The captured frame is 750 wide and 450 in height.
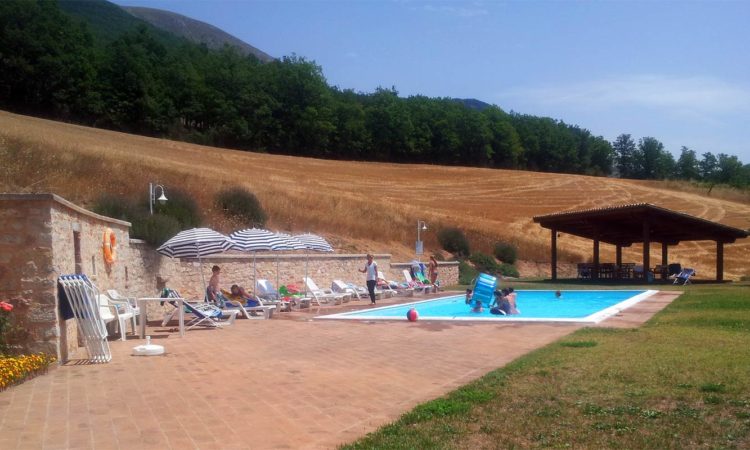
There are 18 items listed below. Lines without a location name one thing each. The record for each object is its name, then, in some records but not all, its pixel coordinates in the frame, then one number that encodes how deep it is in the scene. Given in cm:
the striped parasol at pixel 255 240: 1552
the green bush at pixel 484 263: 3488
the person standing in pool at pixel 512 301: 1594
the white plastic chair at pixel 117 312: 1076
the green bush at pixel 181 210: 2061
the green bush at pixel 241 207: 2622
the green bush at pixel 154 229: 1598
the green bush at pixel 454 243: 3609
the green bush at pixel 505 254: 3859
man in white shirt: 1856
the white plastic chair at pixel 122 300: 1149
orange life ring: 1202
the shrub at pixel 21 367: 716
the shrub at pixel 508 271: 3534
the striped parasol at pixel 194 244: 1447
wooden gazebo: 2728
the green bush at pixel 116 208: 1794
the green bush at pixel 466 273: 3100
